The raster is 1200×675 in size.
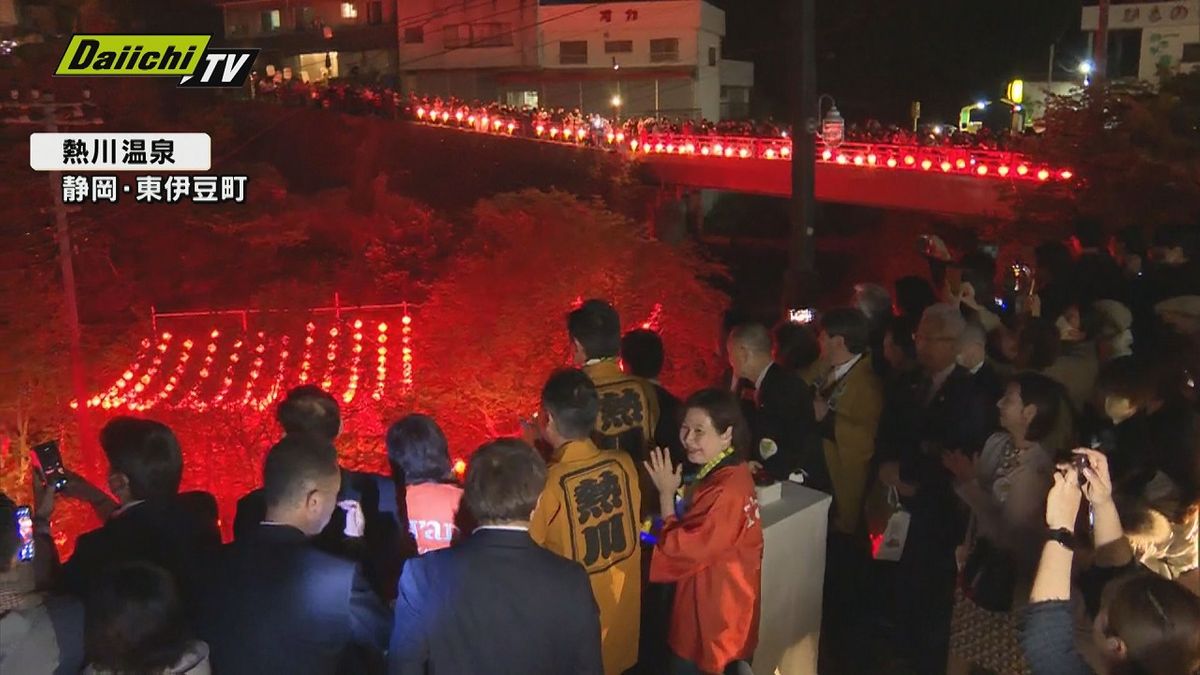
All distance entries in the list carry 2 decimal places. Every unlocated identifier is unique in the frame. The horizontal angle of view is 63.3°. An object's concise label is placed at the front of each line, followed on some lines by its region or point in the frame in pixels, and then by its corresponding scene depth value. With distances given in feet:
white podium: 12.33
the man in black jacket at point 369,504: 11.65
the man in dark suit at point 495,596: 8.70
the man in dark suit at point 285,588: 8.82
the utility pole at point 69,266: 42.54
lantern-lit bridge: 52.80
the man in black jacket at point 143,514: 10.28
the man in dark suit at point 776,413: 13.30
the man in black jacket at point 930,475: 13.78
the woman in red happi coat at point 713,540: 10.47
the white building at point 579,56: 108.37
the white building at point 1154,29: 84.23
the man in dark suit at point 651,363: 13.78
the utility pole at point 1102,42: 56.85
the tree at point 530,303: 60.75
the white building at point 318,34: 122.83
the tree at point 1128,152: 37.83
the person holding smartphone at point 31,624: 8.48
